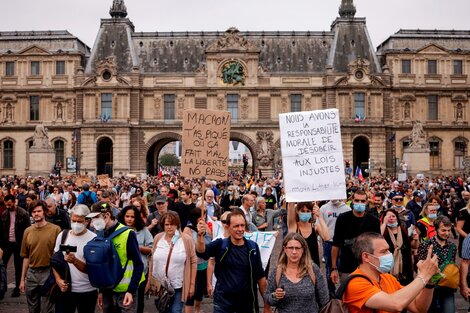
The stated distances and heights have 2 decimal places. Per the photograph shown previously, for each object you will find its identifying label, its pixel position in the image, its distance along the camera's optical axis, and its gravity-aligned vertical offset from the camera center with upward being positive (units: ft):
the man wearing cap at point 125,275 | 22.35 -4.48
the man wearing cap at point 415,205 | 47.87 -3.64
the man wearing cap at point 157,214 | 32.56 -3.04
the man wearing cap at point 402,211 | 33.78 -2.91
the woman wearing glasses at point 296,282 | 18.39 -4.00
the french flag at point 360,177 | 92.10 -2.08
